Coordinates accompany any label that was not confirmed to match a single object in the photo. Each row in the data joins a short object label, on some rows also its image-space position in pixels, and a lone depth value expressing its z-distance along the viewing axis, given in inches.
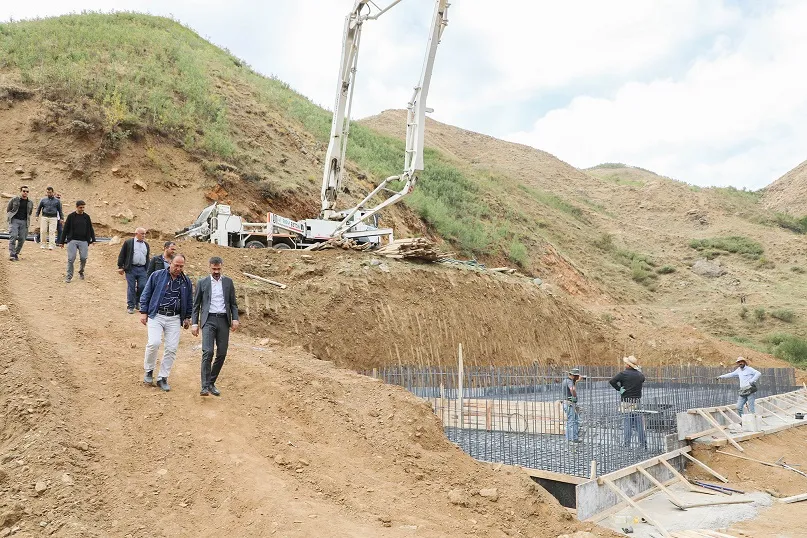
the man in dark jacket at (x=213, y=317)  264.1
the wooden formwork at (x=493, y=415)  399.2
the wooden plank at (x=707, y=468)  398.3
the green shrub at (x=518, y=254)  1201.4
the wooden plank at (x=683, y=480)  370.9
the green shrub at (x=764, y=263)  1574.8
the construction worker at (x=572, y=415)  376.2
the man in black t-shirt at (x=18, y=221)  420.8
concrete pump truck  639.9
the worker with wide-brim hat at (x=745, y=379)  509.7
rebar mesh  342.6
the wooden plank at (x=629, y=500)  294.4
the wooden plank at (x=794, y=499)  366.3
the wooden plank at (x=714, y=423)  446.0
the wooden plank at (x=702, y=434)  431.7
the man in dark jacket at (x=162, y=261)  323.9
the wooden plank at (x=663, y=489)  333.0
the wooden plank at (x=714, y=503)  335.9
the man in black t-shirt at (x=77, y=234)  397.1
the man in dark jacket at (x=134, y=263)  362.3
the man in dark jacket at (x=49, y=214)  439.2
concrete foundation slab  294.0
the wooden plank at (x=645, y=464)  302.2
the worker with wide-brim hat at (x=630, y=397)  393.7
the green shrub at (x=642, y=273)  1492.4
